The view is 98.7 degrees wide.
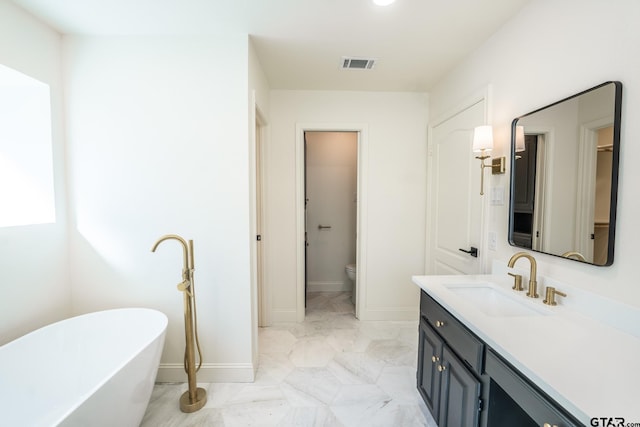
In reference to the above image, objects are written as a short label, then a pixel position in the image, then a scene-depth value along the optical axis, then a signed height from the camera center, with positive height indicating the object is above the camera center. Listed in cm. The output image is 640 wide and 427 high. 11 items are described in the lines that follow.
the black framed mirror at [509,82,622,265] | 115 +11
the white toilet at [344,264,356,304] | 343 -93
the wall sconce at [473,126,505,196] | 176 +34
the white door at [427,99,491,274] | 206 +2
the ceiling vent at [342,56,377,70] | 220 +111
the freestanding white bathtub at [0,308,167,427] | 125 -92
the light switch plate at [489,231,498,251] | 185 -29
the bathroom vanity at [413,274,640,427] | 76 -53
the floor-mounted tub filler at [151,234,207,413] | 174 -93
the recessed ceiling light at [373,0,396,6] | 153 +110
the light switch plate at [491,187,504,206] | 180 +1
